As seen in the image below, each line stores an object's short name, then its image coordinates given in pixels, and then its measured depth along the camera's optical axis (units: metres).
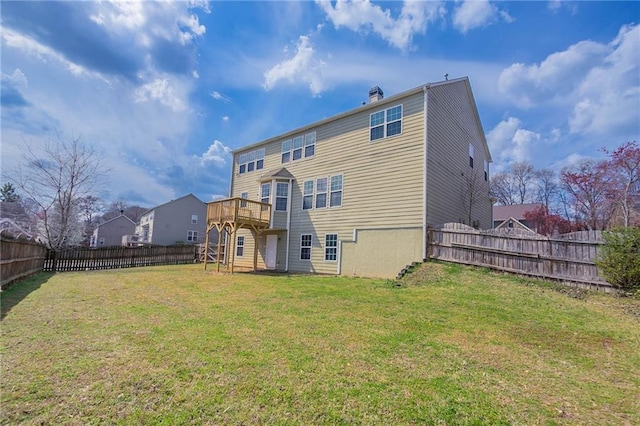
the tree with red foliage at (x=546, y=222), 24.73
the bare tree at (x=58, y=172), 18.39
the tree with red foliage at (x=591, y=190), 21.55
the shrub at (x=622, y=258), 7.42
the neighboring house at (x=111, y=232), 43.06
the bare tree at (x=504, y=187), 37.78
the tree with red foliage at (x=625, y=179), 19.55
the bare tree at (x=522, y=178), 35.81
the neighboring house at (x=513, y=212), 32.59
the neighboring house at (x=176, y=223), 35.44
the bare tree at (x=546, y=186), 33.16
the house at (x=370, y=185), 12.31
